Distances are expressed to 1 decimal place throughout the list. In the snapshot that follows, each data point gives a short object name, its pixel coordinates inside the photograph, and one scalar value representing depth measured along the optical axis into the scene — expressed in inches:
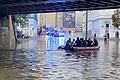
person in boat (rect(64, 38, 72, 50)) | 1743.8
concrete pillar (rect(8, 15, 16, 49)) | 1815.2
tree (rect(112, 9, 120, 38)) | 3601.6
